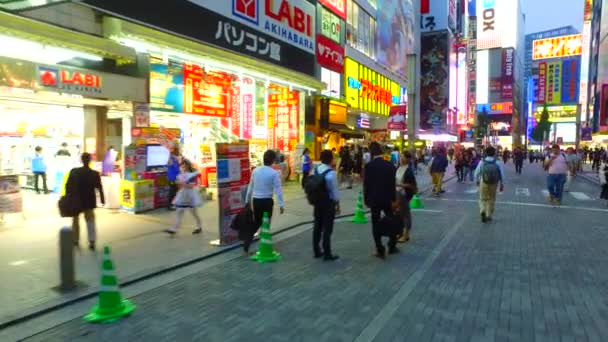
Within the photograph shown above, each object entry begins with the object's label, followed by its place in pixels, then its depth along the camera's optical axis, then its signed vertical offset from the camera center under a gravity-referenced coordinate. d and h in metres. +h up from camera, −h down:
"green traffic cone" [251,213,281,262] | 6.92 -1.57
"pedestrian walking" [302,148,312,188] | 15.97 -0.52
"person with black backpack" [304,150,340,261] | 6.73 -0.76
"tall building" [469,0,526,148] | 124.69 +25.48
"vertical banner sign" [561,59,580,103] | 126.19 +19.93
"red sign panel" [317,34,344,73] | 19.88 +4.47
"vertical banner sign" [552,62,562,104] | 127.00 +20.00
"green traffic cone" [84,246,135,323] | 4.56 -1.58
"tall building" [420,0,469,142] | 64.56 +12.91
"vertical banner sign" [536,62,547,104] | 127.57 +19.80
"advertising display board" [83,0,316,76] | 12.04 +4.28
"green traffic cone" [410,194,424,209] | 12.96 -1.64
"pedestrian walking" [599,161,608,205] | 13.68 -1.15
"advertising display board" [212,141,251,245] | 7.81 -0.63
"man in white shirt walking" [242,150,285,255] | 7.07 -0.69
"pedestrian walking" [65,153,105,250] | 7.13 -0.71
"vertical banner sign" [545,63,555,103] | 127.19 +19.97
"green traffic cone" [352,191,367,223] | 10.65 -1.65
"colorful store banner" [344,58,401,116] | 28.30 +4.40
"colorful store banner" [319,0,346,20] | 23.47 +7.99
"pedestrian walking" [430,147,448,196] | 15.87 -0.69
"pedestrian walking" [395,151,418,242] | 8.32 -0.88
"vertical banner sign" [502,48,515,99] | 124.19 +22.15
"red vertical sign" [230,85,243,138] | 18.48 +1.46
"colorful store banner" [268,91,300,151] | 21.48 +1.44
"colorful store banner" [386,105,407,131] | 16.62 +1.20
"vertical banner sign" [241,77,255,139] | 18.69 +1.89
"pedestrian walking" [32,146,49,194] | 13.24 -0.53
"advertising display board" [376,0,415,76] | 33.94 +9.82
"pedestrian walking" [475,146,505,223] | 10.34 -0.76
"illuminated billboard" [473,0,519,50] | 125.19 +36.77
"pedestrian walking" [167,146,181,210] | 11.63 -0.65
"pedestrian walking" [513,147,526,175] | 28.84 -0.67
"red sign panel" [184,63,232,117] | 14.76 +2.04
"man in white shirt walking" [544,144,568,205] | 13.51 -0.79
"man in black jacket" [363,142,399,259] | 6.80 -0.63
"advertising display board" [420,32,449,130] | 67.00 +10.84
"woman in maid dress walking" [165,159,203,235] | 8.46 -0.87
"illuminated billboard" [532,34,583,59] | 133.25 +32.19
